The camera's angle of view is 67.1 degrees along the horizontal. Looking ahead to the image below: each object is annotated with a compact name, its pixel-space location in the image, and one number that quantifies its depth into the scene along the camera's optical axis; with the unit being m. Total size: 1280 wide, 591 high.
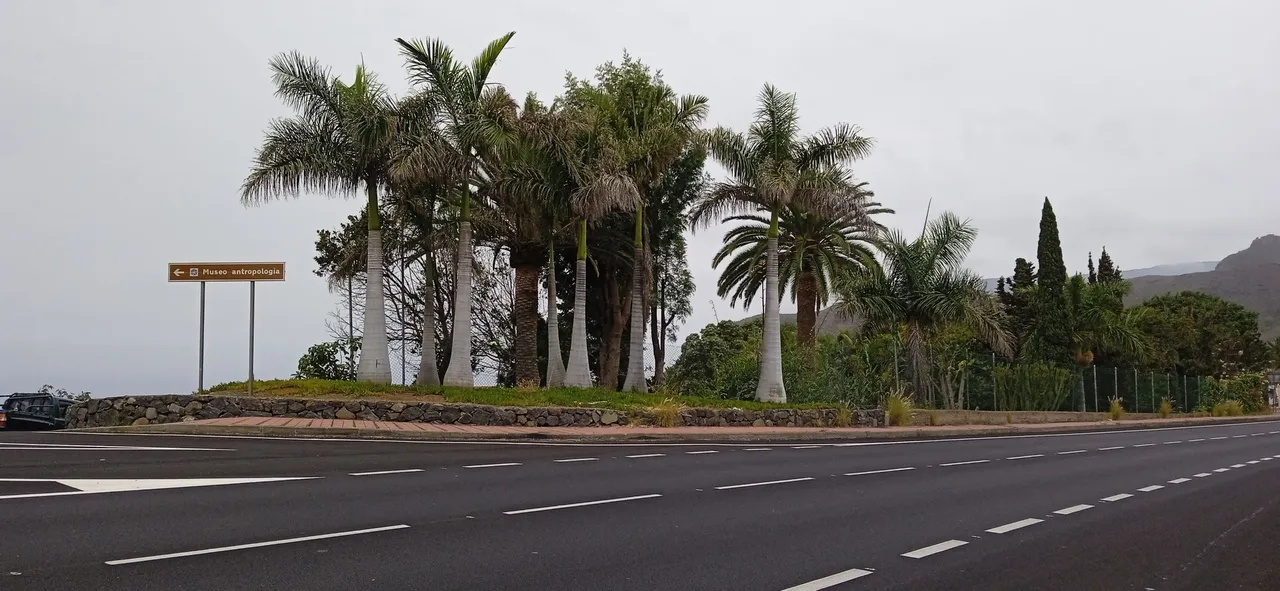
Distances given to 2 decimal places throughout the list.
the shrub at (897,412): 27.41
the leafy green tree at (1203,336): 58.00
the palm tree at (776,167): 26.67
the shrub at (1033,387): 34.81
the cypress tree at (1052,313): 38.91
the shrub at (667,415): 22.61
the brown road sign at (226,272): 19.86
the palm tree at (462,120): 23.62
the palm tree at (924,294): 30.86
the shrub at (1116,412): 38.59
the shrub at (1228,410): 48.69
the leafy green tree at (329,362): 29.73
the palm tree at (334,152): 23.53
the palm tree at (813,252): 33.47
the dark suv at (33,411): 24.42
